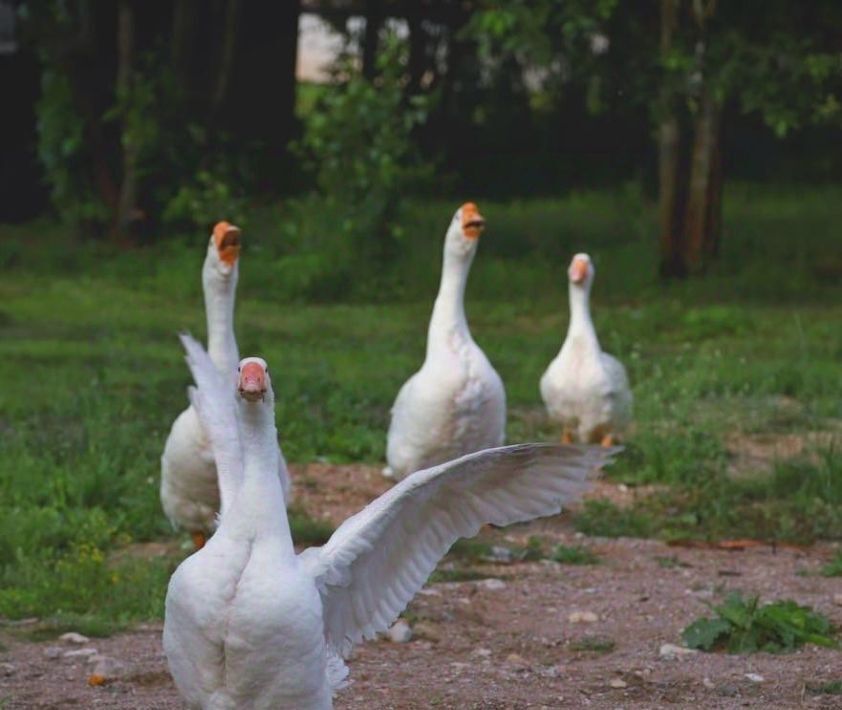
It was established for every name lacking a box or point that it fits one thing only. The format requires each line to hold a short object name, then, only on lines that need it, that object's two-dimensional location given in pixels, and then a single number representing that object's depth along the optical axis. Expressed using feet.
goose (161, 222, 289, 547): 47.62
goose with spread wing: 30.19
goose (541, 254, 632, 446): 63.51
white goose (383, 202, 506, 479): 53.98
